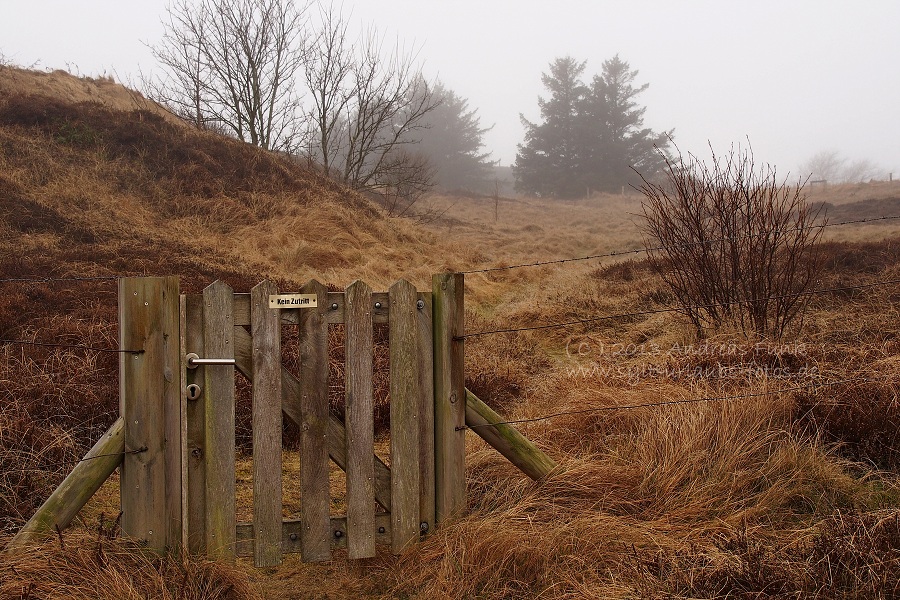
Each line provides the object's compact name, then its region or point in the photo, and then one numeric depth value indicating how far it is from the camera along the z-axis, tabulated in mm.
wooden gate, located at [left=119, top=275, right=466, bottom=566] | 2504
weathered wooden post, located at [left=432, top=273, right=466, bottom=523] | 2832
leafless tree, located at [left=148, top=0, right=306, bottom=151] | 19578
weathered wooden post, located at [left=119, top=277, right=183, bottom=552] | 2477
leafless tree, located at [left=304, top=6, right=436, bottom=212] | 19984
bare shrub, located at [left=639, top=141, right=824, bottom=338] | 5863
